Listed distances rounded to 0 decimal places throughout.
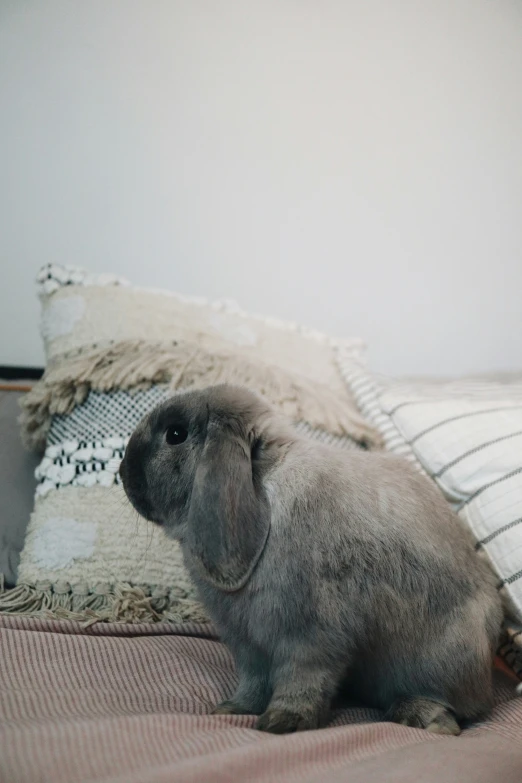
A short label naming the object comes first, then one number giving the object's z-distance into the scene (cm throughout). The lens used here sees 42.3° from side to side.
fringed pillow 110
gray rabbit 80
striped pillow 99
